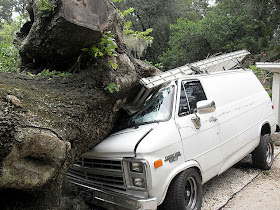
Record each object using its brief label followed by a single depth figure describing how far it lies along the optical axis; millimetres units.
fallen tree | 2572
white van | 3240
